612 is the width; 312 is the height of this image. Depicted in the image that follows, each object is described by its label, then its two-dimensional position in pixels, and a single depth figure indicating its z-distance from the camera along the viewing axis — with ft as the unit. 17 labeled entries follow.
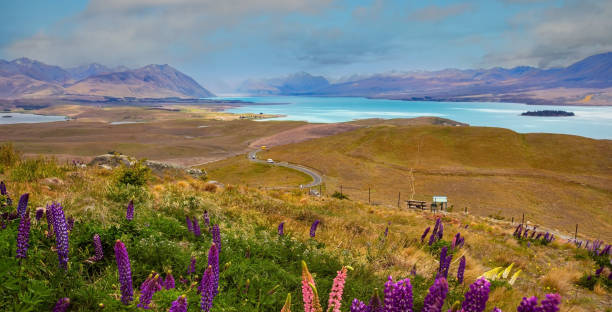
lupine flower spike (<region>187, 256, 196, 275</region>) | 13.11
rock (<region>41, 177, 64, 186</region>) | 30.90
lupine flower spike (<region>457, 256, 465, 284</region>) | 17.22
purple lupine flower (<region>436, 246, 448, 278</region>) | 17.29
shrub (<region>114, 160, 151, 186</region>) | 47.19
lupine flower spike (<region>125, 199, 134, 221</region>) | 17.85
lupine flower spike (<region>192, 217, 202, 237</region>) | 20.59
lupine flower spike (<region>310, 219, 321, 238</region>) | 24.21
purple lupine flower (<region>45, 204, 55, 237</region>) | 12.46
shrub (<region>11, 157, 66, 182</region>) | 32.14
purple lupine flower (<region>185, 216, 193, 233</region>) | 20.51
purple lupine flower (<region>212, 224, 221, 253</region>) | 14.09
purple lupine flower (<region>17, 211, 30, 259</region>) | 10.75
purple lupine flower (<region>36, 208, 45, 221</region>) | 14.47
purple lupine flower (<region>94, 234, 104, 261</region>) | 12.77
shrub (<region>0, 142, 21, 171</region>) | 44.44
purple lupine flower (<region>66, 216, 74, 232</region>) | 15.25
